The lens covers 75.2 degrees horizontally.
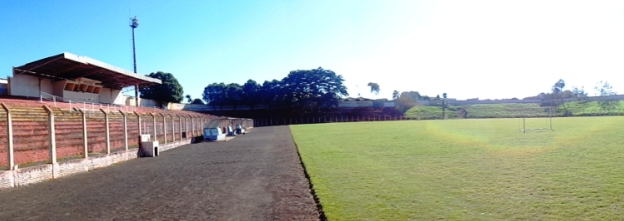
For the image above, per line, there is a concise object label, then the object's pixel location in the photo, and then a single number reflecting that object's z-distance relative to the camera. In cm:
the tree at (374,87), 15912
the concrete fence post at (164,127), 2125
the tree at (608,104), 9008
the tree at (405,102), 9831
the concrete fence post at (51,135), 1052
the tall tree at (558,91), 10134
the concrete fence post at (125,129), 1538
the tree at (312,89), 9388
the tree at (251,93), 9925
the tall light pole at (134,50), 5338
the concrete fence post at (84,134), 1199
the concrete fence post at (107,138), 1382
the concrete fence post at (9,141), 909
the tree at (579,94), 10489
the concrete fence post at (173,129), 2321
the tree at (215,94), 10000
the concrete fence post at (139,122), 1739
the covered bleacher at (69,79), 2967
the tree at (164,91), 7538
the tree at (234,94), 9856
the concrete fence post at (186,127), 2722
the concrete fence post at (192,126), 2954
